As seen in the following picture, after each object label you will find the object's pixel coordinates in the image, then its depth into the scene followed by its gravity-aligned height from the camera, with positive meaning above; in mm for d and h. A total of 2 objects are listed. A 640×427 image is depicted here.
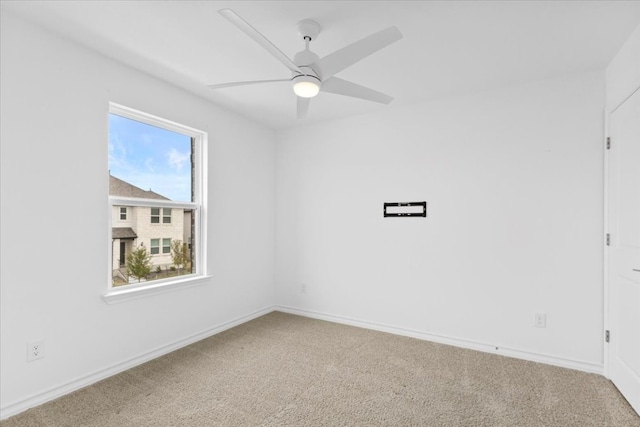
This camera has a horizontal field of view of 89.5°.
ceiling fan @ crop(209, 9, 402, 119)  1688 +870
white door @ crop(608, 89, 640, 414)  2074 -247
